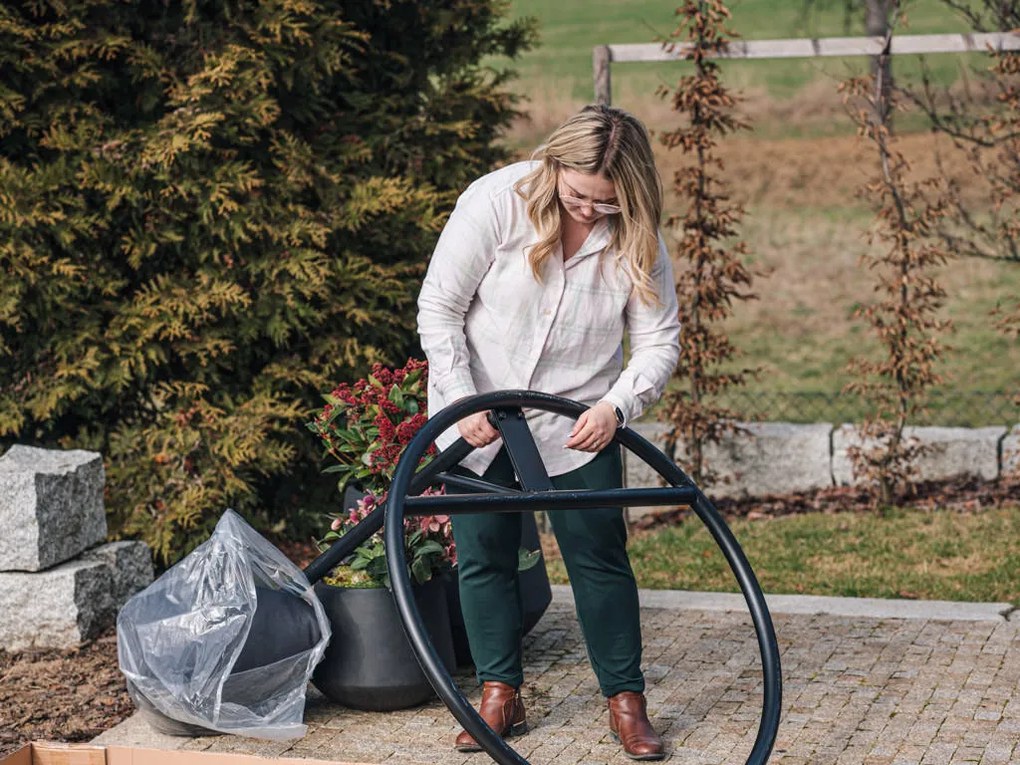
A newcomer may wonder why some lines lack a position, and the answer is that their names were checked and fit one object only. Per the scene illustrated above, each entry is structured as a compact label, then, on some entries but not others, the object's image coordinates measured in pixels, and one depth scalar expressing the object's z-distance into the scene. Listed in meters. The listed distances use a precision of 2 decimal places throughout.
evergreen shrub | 5.51
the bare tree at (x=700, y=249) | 6.54
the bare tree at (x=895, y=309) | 6.51
